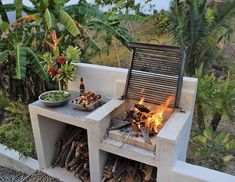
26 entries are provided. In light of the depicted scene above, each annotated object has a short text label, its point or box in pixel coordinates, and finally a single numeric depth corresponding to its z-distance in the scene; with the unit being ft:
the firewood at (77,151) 9.73
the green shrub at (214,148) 9.55
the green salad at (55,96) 9.31
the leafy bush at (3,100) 14.40
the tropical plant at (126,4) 21.04
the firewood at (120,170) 8.70
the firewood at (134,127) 8.08
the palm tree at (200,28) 15.44
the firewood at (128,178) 8.71
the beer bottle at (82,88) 10.00
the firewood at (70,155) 10.16
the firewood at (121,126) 8.23
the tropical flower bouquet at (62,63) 9.40
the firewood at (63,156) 10.43
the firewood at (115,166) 8.67
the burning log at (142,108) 8.29
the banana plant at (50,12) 11.54
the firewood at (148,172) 8.31
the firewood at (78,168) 9.93
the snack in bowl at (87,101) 8.90
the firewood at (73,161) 9.94
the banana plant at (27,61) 10.64
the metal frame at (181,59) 8.07
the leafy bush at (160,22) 24.66
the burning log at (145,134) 7.55
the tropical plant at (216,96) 11.05
